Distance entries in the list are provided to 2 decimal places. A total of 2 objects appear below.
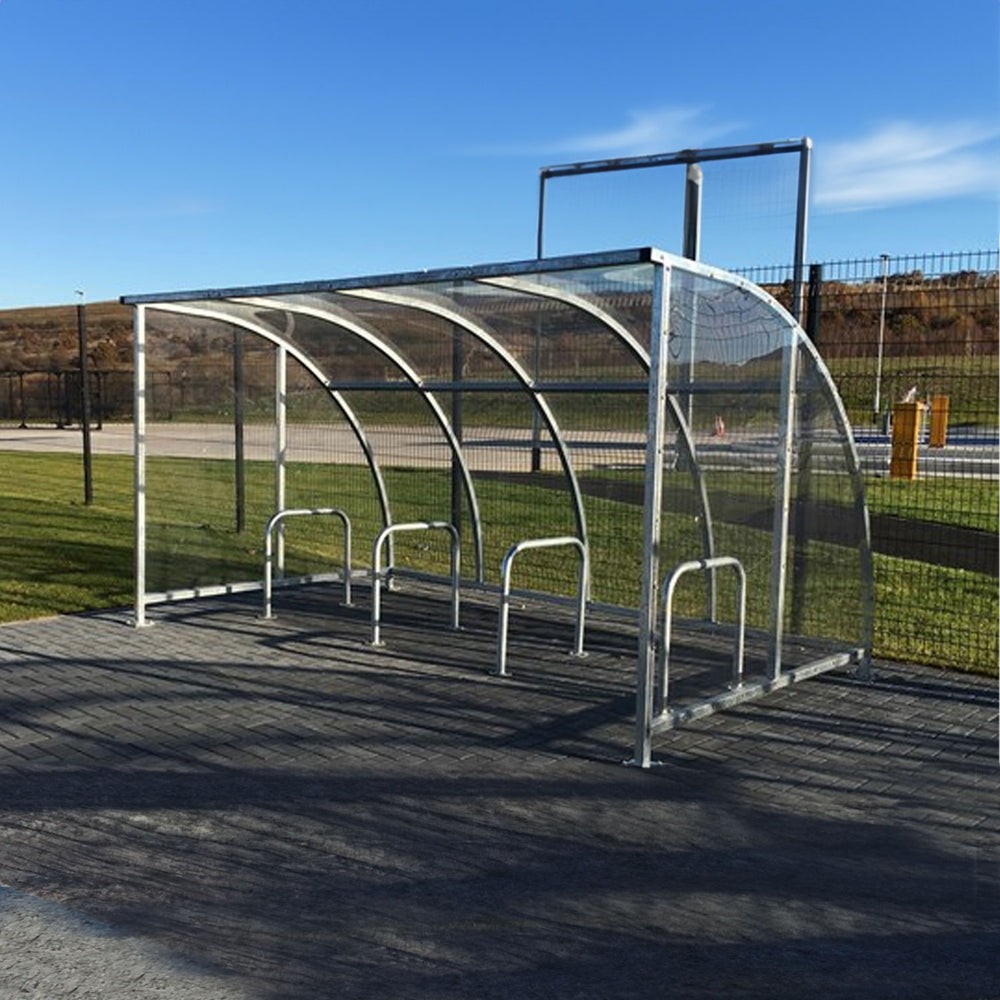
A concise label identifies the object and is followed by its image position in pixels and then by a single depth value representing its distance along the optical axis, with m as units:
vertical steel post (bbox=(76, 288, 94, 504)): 13.72
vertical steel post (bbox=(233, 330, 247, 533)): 8.97
